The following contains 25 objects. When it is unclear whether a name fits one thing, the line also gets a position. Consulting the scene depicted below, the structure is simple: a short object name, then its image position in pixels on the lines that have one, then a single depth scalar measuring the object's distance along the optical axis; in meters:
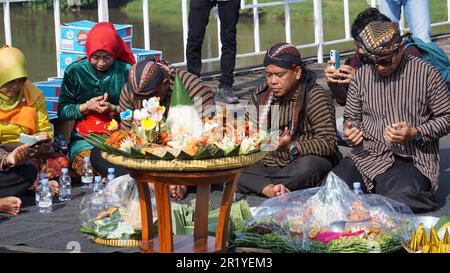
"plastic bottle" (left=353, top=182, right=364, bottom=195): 9.37
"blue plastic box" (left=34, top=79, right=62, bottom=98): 12.17
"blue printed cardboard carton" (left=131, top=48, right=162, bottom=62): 12.84
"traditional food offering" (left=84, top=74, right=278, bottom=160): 7.46
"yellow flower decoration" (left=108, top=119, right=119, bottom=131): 7.92
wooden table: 7.55
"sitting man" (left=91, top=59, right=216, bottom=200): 9.59
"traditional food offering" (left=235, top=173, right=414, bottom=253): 8.32
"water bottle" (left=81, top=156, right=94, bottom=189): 11.07
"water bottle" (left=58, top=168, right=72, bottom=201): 10.61
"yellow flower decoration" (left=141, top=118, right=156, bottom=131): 7.65
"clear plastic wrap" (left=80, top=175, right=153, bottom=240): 8.93
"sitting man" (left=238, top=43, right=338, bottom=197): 10.26
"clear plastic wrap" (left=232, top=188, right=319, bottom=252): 8.49
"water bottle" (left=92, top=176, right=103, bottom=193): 10.34
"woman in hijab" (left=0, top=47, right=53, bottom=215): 10.27
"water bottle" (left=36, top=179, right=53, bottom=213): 10.16
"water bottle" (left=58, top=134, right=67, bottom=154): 11.54
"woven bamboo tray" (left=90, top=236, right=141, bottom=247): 8.86
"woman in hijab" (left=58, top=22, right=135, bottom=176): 11.19
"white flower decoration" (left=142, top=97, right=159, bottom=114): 7.72
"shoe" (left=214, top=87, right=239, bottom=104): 14.30
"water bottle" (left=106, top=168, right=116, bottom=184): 10.32
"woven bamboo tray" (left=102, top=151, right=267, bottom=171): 7.40
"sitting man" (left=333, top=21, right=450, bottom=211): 9.64
